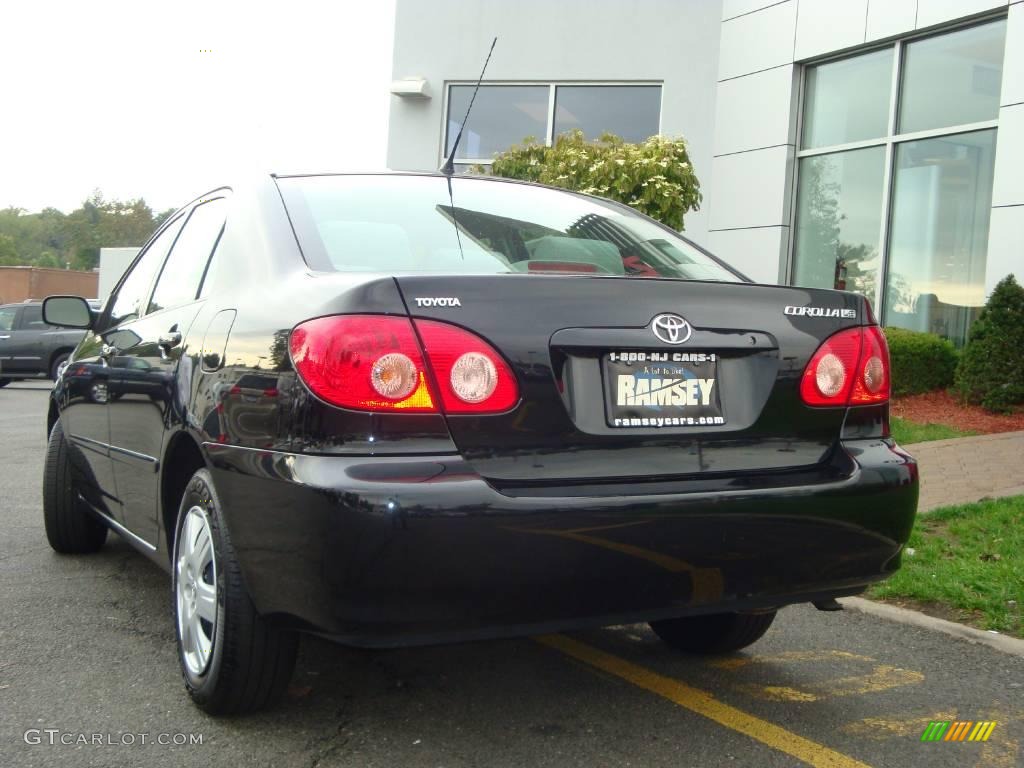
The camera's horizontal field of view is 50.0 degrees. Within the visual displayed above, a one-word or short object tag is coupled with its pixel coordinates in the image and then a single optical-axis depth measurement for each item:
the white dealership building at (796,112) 12.00
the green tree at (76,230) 118.06
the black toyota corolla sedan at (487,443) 2.51
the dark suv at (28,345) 20.92
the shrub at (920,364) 11.07
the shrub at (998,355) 10.10
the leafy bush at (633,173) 12.41
